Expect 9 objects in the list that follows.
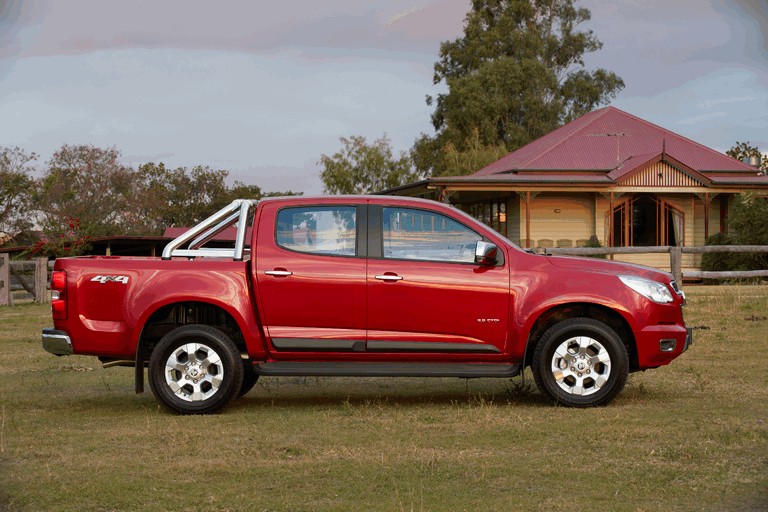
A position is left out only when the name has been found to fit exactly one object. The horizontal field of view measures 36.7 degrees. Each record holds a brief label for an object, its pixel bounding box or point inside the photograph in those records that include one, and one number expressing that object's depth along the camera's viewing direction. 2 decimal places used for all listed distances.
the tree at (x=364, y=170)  78.00
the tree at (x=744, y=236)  34.06
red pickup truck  9.72
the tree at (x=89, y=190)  68.38
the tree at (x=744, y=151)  66.94
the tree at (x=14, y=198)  61.75
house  38.66
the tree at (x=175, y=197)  79.44
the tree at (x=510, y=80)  70.25
